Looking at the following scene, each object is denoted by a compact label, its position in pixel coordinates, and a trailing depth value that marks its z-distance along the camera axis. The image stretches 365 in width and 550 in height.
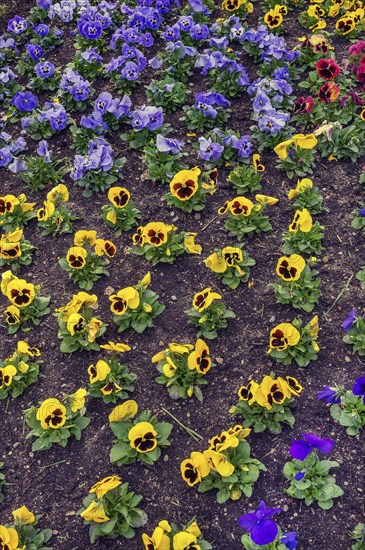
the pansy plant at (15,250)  5.18
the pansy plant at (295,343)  4.39
